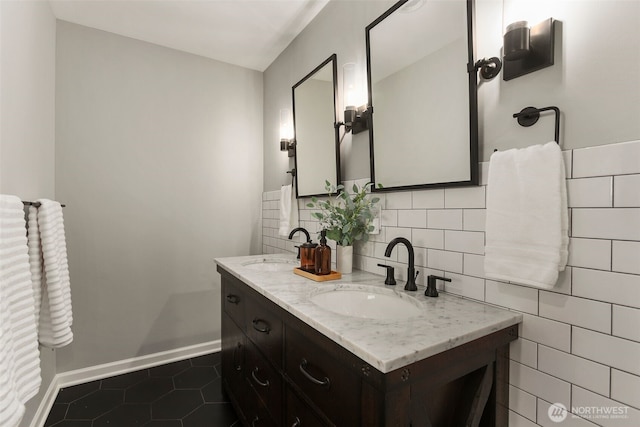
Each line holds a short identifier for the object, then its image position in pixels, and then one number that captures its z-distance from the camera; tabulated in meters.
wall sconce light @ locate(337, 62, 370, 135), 1.63
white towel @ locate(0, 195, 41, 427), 0.93
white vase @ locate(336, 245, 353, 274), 1.56
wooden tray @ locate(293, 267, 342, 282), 1.44
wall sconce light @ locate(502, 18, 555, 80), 0.91
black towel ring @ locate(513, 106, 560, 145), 0.89
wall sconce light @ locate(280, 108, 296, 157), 2.35
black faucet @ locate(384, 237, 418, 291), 1.25
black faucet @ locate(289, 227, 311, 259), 1.96
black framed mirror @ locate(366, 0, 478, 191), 1.14
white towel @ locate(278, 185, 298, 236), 2.28
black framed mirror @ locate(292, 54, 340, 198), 1.86
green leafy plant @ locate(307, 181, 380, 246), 1.52
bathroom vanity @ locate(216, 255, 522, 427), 0.75
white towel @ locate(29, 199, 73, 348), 1.37
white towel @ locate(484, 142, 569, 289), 0.86
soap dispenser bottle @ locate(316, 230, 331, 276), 1.52
